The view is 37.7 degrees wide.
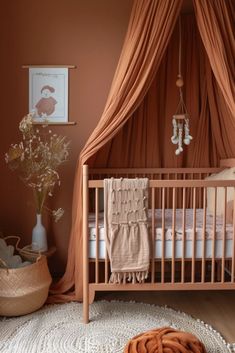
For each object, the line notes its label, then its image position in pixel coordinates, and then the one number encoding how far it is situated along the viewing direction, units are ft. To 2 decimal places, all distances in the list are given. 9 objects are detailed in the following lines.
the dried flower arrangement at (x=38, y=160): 8.61
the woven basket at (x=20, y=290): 7.38
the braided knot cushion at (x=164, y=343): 5.49
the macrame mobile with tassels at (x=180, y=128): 9.12
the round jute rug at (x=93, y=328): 6.46
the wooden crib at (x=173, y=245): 7.09
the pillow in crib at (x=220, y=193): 8.03
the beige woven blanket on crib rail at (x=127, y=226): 7.00
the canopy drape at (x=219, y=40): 7.30
